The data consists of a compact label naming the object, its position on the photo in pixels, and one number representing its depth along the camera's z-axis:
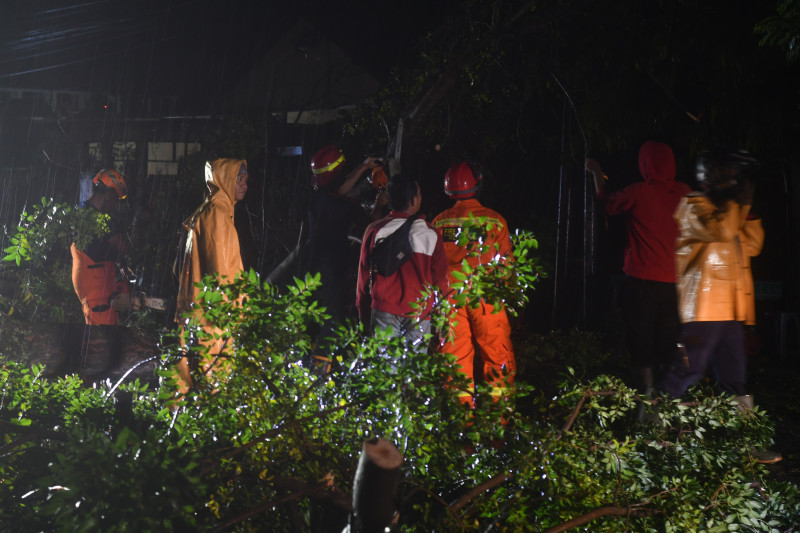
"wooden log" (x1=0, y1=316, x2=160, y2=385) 6.35
